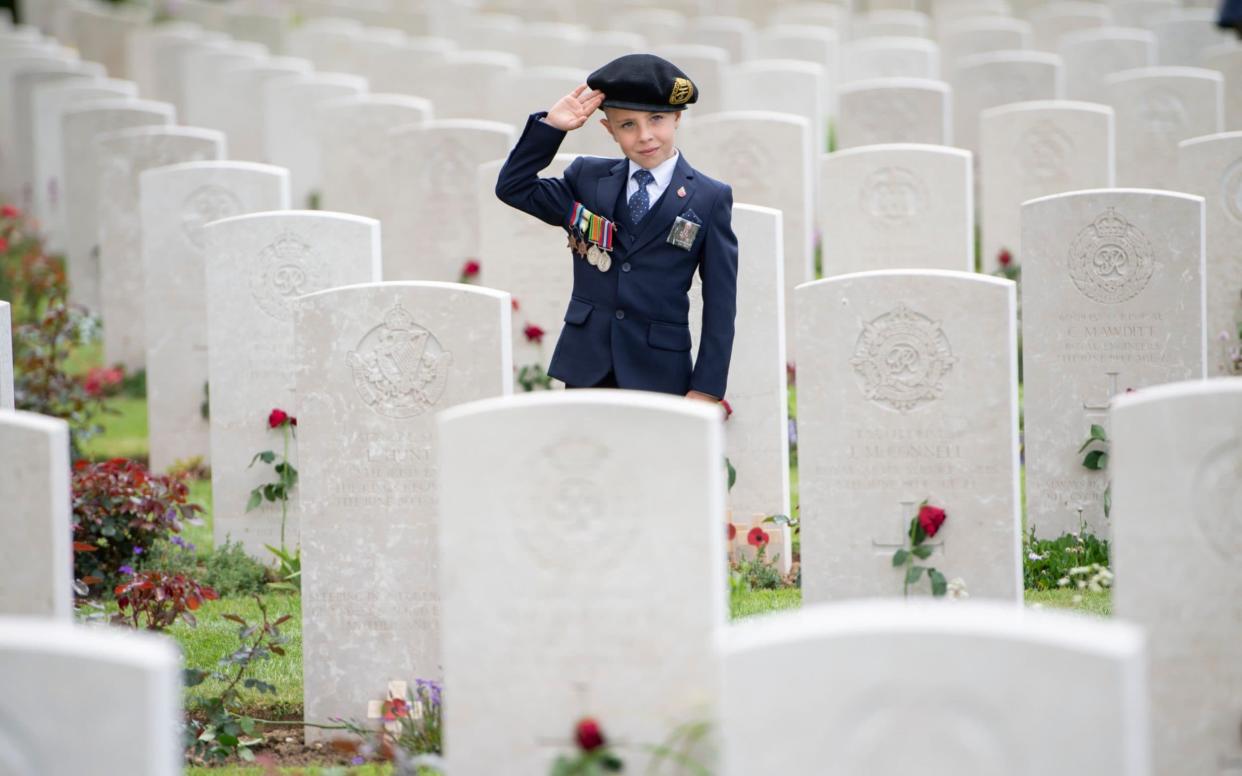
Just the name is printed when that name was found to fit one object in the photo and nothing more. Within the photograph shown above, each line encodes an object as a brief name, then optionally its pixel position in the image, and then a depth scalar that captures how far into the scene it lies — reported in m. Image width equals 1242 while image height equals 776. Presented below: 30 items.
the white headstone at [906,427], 9.27
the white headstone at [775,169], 16.77
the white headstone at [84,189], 19.55
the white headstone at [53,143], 22.80
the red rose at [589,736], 7.30
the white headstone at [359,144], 18.08
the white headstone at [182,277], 14.80
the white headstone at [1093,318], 11.87
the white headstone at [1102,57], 23.16
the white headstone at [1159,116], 18.59
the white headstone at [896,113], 18.81
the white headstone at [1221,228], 14.40
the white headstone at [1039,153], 17.05
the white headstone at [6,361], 10.65
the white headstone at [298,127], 22.14
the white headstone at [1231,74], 19.97
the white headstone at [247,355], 12.92
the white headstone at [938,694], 5.96
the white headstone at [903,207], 15.03
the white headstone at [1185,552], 7.44
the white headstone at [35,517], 7.99
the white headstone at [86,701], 6.00
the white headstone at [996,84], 21.27
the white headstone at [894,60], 24.50
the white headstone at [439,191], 16.91
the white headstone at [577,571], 7.26
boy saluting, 9.86
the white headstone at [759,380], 12.36
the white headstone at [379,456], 9.71
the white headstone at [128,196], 17.22
